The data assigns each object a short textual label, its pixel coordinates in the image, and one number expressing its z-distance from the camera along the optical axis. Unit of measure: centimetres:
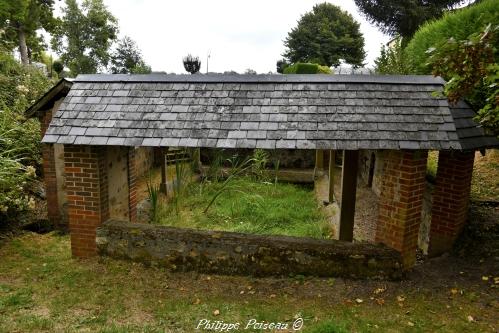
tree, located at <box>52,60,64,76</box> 2328
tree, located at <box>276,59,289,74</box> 2516
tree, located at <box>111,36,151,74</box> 3291
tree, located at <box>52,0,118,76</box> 3052
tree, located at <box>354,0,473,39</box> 2303
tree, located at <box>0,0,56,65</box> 1524
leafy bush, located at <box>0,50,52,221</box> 598
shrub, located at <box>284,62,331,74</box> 2134
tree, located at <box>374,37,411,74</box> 1090
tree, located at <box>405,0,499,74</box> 681
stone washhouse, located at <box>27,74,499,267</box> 465
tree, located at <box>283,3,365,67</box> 3847
